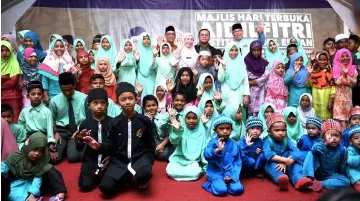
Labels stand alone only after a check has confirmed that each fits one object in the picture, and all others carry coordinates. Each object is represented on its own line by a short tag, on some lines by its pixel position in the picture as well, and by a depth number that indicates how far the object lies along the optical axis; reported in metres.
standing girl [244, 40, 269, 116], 4.49
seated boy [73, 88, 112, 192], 3.08
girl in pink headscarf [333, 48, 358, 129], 4.19
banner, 6.33
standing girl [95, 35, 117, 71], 4.84
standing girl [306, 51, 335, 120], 4.32
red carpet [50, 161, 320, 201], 3.00
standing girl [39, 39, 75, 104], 4.16
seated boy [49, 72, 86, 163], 3.79
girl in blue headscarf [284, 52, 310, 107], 4.36
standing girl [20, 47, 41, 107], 4.16
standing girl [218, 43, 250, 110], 4.30
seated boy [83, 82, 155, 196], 3.05
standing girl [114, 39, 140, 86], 4.52
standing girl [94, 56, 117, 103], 4.28
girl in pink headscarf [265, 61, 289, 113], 4.35
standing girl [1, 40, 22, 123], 4.01
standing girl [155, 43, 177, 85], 4.51
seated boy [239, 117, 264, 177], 3.30
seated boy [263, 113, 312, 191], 3.10
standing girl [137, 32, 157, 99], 4.64
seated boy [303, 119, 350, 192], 3.16
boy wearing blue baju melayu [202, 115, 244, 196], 3.06
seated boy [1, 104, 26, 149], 3.51
